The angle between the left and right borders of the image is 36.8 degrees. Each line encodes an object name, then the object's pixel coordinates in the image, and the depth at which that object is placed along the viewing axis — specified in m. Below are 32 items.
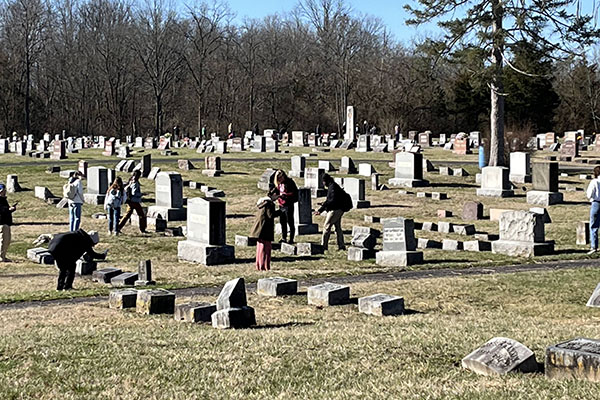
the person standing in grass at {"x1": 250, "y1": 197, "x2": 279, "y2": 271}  18.44
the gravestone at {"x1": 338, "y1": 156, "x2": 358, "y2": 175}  39.74
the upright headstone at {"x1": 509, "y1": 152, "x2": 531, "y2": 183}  37.41
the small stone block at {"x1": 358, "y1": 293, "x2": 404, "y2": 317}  12.89
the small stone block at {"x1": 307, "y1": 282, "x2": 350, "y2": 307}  13.80
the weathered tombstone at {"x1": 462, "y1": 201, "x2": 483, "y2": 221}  27.08
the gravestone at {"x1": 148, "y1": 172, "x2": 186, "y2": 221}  27.31
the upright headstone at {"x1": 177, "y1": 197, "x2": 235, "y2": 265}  19.72
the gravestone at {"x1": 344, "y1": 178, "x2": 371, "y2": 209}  29.81
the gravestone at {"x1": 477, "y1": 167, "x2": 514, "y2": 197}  33.34
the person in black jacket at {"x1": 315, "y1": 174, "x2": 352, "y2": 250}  21.03
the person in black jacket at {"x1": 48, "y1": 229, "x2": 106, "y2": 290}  15.55
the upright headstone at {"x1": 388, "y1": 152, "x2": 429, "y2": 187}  35.84
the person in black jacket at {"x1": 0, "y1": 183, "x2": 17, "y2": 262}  19.95
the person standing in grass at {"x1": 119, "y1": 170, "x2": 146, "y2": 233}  24.84
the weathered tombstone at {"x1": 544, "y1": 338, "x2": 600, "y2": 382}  7.80
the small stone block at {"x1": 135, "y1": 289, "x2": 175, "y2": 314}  12.93
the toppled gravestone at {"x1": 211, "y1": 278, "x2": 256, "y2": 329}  11.42
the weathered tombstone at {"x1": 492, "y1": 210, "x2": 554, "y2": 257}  19.98
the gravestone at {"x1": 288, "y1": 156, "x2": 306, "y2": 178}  37.75
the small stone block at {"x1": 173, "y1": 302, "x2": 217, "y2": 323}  11.97
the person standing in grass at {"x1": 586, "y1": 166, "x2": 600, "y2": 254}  19.94
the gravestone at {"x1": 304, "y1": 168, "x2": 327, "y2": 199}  32.10
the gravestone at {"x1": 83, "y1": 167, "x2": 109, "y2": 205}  30.70
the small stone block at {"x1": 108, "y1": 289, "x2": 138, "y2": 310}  13.46
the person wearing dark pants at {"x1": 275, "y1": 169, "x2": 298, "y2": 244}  22.31
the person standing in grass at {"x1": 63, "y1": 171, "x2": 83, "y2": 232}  23.84
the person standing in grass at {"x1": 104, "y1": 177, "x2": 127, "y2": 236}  24.09
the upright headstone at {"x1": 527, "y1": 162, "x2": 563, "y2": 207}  30.62
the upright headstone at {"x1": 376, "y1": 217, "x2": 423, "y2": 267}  18.94
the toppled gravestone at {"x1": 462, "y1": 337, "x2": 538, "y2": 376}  8.19
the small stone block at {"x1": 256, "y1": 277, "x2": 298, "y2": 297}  14.81
